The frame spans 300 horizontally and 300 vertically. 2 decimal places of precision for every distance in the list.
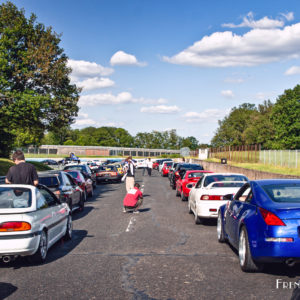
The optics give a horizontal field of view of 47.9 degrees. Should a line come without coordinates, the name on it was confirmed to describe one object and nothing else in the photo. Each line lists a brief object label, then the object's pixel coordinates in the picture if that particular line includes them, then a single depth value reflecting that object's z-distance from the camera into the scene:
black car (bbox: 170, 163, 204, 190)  17.87
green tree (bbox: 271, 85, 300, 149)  51.33
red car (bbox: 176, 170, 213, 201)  13.47
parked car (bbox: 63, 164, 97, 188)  20.06
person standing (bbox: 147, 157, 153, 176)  33.92
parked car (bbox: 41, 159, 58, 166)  56.43
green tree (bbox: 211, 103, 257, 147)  91.17
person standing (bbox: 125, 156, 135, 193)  13.34
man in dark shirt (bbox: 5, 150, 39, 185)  7.15
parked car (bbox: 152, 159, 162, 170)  49.84
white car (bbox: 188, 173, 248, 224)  8.77
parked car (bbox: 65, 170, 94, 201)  14.01
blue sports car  4.51
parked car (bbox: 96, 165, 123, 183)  24.69
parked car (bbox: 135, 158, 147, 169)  52.12
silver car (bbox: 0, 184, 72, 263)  5.17
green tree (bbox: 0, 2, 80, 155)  26.50
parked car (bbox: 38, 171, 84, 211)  10.14
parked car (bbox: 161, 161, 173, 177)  33.77
